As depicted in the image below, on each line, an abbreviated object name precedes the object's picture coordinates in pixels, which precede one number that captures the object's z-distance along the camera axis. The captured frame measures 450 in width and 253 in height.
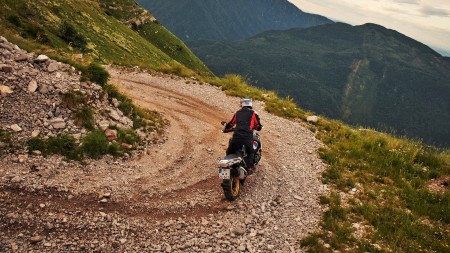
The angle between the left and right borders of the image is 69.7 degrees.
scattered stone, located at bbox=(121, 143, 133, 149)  13.00
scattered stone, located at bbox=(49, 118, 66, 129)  12.02
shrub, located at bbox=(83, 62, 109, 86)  14.73
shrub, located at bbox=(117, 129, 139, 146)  13.30
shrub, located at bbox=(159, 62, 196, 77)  27.36
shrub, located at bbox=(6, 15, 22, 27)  26.62
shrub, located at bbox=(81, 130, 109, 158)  11.88
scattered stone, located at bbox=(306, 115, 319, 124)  21.88
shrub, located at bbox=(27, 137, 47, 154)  11.05
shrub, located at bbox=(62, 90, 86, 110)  12.88
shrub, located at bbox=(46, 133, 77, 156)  11.31
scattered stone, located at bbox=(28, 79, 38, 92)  12.47
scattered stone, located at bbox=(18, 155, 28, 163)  10.45
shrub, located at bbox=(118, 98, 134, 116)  14.95
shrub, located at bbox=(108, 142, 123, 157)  12.40
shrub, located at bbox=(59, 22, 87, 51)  33.44
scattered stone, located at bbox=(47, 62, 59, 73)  13.66
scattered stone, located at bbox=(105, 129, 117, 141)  12.91
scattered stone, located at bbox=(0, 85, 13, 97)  11.82
